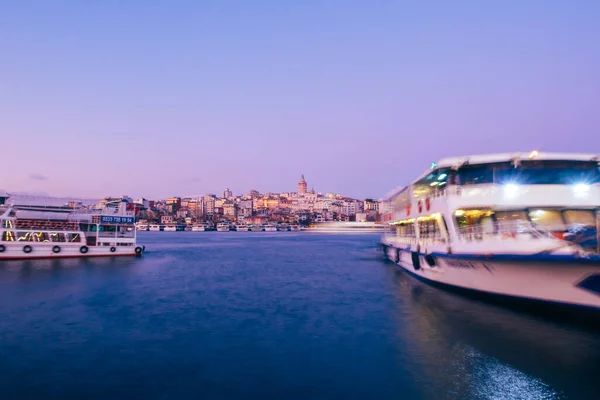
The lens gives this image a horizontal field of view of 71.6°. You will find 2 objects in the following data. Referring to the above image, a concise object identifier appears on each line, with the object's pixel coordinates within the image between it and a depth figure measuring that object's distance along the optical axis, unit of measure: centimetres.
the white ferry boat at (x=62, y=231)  4638
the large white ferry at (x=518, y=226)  1653
